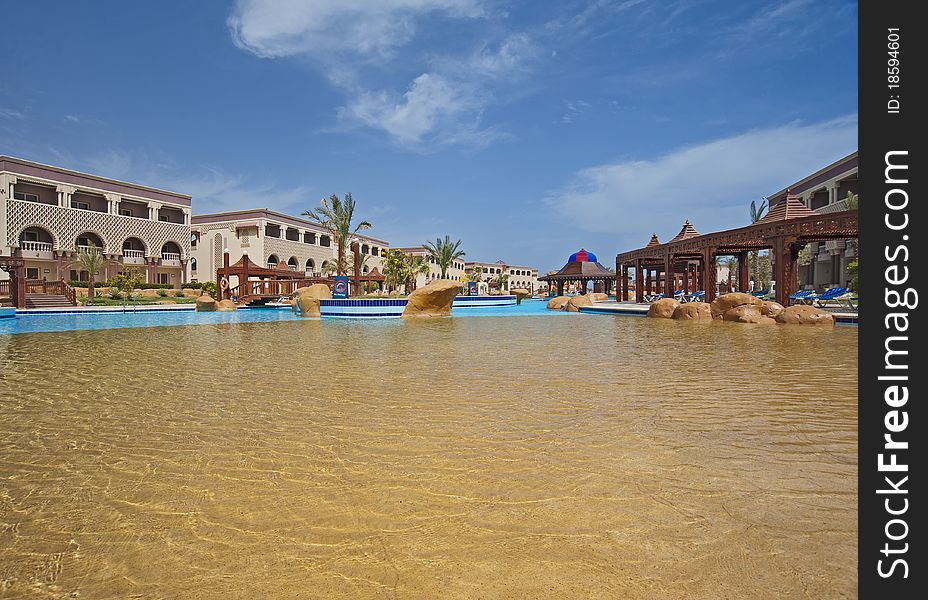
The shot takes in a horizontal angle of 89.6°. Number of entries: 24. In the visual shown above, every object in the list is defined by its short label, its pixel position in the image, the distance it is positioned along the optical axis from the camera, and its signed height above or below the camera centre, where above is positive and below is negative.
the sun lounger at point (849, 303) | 16.24 -0.57
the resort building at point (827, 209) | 33.06 +5.72
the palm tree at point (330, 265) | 46.12 +2.77
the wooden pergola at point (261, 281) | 29.14 +1.06
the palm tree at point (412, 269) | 43.38 +2.26
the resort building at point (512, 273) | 84.26 +3.47
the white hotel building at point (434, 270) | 70.62 +3.57
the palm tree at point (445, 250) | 43.24 +3.92
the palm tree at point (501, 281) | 70.97 +1.63
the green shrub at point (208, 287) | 37.75 +0.63
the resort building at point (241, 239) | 46.06 +5.50
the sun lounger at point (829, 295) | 18.09 -0.28
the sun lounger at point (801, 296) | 19.60 -0.33
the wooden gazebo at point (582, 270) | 41.78 +1.86
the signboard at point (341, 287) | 25.97 +0.35
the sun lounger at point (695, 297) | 27.08 -0.45
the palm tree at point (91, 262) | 28.22 +2.16
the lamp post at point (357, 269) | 29.02 +1.65
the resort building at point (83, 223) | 32.38 +5.66
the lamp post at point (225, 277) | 28.28 +1.11
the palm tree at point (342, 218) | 32.31 +5.27
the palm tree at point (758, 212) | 45.11 +7.56
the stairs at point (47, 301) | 25.61 -0.24
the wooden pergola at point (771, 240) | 16.38 +2.01
